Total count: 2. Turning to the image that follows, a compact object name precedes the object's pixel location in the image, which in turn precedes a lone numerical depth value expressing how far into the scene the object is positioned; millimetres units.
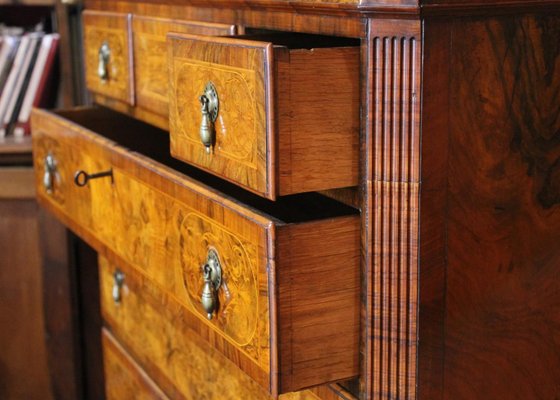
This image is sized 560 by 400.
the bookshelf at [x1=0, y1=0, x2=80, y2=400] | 1776
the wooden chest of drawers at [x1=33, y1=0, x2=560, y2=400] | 726
